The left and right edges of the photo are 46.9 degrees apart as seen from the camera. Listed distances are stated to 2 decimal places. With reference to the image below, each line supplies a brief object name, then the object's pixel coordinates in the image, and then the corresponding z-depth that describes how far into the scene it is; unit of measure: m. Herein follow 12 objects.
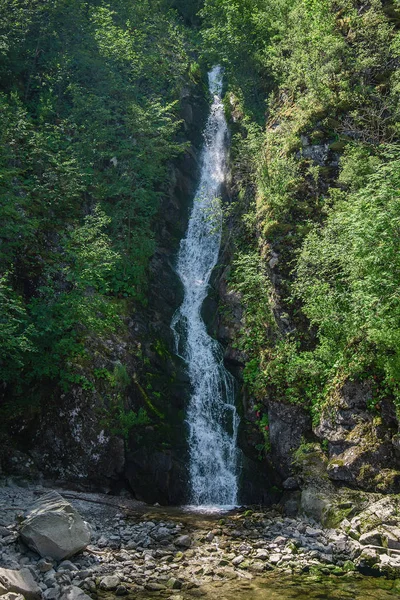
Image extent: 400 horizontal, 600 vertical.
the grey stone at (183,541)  10.80
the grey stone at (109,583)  8.67
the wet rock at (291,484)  13.66
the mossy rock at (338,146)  17.72
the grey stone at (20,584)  7.59
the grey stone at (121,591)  8.50
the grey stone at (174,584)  8.79
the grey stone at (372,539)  10.12
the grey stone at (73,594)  7.86
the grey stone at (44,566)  8.92
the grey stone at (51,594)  7.98
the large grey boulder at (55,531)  9.42
